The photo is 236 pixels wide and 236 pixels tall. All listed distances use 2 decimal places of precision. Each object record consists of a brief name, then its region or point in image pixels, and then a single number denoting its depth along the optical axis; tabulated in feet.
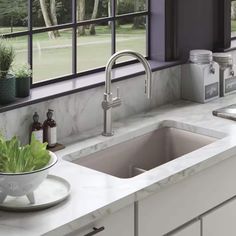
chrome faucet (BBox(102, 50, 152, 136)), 11.05
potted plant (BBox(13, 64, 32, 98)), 10.83
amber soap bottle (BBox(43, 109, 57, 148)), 10.88
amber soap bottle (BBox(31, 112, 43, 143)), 10.74
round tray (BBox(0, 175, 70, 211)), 8.68
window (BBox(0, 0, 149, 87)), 11.47
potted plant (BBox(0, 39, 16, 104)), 10.44
